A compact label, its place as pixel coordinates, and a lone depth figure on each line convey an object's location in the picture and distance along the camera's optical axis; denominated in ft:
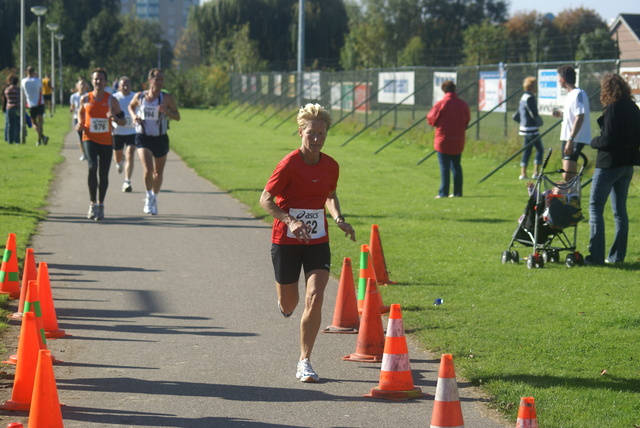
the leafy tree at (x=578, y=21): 332.39
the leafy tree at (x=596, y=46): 179.02
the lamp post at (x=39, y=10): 124.96
